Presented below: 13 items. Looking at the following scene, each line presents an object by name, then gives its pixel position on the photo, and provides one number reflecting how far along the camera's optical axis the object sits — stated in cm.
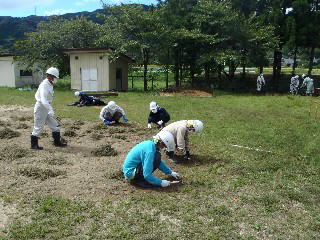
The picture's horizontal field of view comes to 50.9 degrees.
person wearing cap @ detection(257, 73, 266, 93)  2298
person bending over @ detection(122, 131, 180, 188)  505
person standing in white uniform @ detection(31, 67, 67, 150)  746
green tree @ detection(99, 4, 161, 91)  2175
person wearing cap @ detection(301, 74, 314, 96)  2129
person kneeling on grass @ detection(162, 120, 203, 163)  634
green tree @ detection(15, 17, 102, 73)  2531
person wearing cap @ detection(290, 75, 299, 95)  2198
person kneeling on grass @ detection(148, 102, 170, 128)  936
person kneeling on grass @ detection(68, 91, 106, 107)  1506
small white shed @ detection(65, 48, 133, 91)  2280
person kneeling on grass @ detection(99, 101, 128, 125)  1045
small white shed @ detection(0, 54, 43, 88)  2680
